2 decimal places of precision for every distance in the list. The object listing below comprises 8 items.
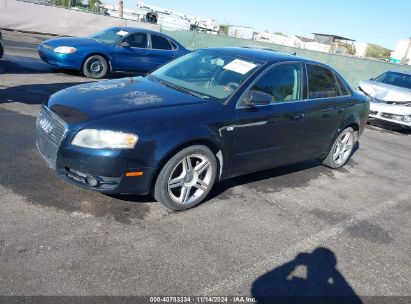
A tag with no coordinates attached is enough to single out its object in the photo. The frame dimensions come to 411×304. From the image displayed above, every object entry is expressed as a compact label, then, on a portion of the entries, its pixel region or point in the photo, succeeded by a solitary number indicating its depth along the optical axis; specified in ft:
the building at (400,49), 184.43
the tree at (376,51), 194.59
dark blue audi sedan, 11.77
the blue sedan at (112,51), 34.86
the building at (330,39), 198.76
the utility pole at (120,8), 104.63
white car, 34.24
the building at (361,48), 210.63
